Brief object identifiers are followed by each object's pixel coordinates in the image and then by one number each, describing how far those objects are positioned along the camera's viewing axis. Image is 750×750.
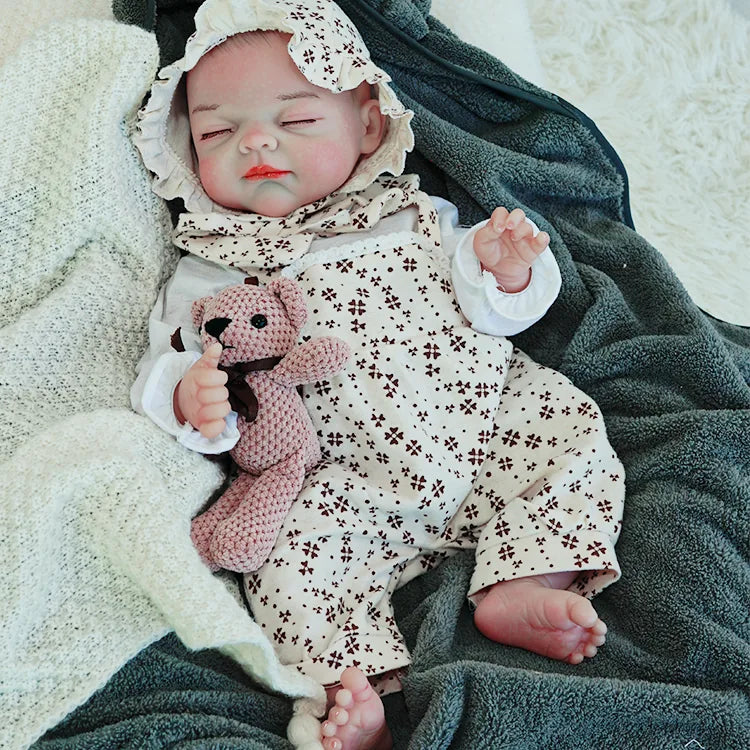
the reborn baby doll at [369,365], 1.14
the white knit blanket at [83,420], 0.95
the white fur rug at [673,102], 1.78
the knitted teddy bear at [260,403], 1.13
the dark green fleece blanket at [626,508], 1.00
